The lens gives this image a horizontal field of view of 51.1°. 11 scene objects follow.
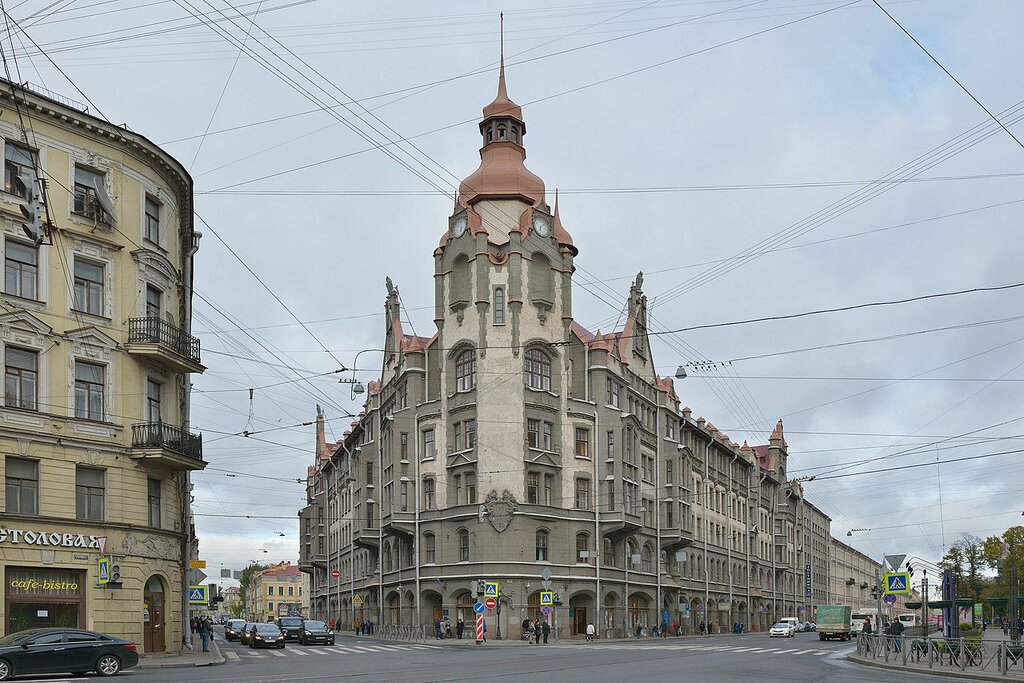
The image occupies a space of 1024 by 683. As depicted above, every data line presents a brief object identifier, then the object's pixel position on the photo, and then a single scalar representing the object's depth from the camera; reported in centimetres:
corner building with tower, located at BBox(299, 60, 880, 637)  6269
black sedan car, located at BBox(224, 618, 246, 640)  6688
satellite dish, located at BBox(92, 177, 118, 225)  3791
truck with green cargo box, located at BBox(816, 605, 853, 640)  6744
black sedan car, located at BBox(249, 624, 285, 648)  5381
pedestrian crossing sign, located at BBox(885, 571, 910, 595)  3381
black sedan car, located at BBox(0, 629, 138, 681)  2666
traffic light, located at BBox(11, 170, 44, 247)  2033
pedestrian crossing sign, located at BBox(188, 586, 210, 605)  4391
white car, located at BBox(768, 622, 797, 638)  7276
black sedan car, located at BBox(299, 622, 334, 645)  5650
